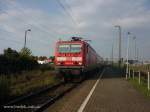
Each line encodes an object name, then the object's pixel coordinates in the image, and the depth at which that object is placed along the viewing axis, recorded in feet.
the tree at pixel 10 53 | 128.14
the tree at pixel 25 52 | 146.14
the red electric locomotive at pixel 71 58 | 75.20
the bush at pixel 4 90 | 42.02
